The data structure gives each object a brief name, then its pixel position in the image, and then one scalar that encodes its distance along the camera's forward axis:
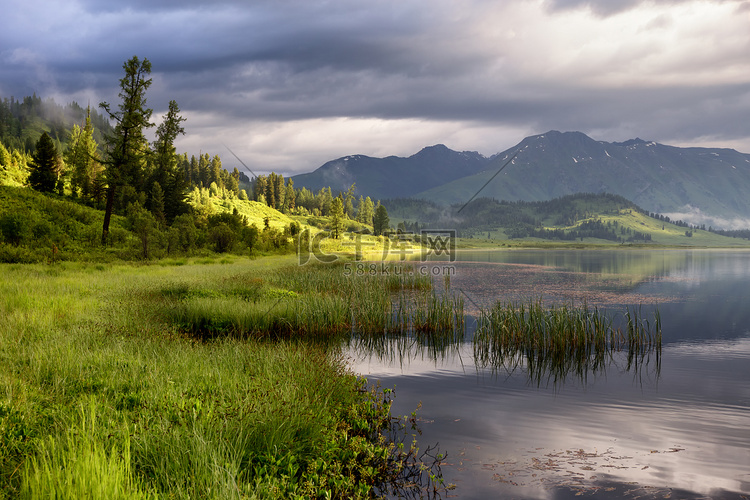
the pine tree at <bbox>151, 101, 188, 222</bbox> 77.81
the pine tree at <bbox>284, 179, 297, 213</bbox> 195.96
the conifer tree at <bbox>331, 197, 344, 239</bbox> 123.38
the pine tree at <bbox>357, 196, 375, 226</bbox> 192.32
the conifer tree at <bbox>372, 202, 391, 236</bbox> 152.12
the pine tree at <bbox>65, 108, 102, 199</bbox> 72.44
